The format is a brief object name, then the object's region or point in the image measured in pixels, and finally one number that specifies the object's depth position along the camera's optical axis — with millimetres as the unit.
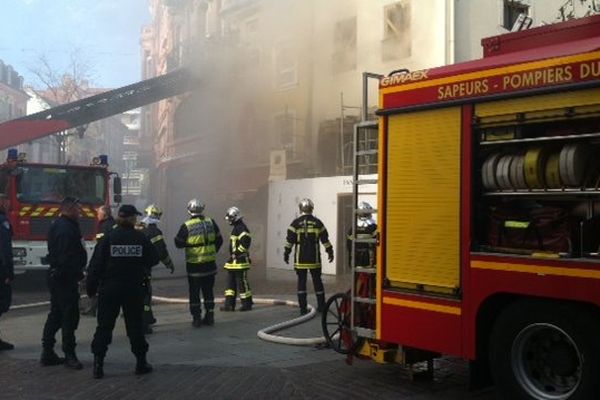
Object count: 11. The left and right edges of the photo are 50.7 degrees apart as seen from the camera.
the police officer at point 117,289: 5555
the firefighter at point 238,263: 9430
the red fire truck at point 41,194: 11703
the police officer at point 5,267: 6645
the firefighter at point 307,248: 8883
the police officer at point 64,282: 5965
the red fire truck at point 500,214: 3908
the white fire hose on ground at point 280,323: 6809
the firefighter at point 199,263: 8195
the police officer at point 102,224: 8492
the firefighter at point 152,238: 7793
